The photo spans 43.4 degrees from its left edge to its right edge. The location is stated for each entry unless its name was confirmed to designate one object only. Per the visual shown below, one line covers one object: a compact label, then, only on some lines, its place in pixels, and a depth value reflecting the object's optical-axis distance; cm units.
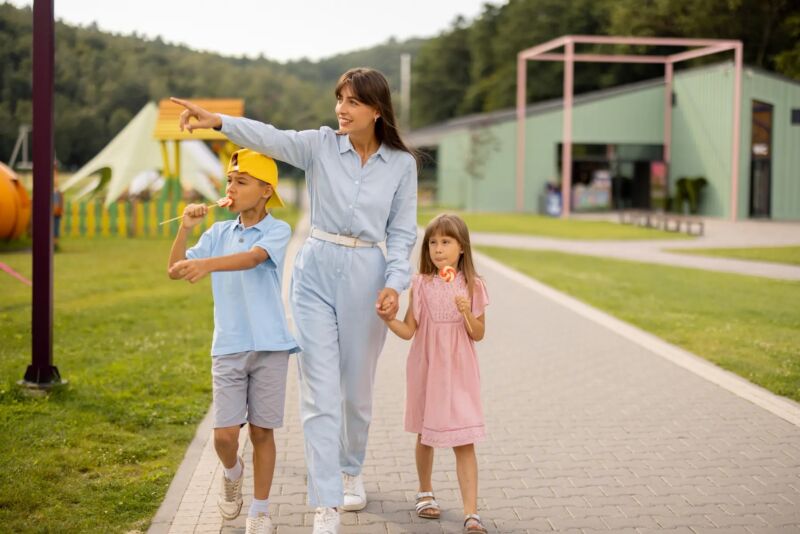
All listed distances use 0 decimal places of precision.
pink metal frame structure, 3525
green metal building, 3791
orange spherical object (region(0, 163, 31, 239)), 1828
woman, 422
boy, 414
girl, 440
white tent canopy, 3098
